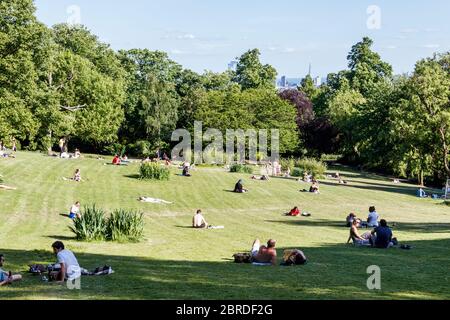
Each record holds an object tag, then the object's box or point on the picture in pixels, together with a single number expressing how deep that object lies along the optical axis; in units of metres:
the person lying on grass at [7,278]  14.53
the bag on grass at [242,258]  19.09
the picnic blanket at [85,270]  15.73
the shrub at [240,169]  56.28
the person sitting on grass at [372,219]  29.33
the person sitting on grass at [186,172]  48.47
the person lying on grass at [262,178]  51.47
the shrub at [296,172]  59.88
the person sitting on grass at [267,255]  18.66
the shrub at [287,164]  62.32
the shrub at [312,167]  60.84
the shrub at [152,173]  44.44
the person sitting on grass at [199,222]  28.92
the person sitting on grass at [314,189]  46.73
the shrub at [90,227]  23.38
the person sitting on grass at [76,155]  59.80
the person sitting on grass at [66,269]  14.80
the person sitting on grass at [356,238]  23.70
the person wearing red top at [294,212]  35.71
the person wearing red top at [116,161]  51.91
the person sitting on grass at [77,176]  42.12
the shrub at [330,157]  94.51
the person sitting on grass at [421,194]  51.03
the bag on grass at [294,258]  18.33
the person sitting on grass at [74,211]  29.98
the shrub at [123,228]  23.72
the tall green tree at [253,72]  108.94
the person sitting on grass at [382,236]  22.64
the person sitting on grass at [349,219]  29.83
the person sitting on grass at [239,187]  43.69
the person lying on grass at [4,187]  36.16
